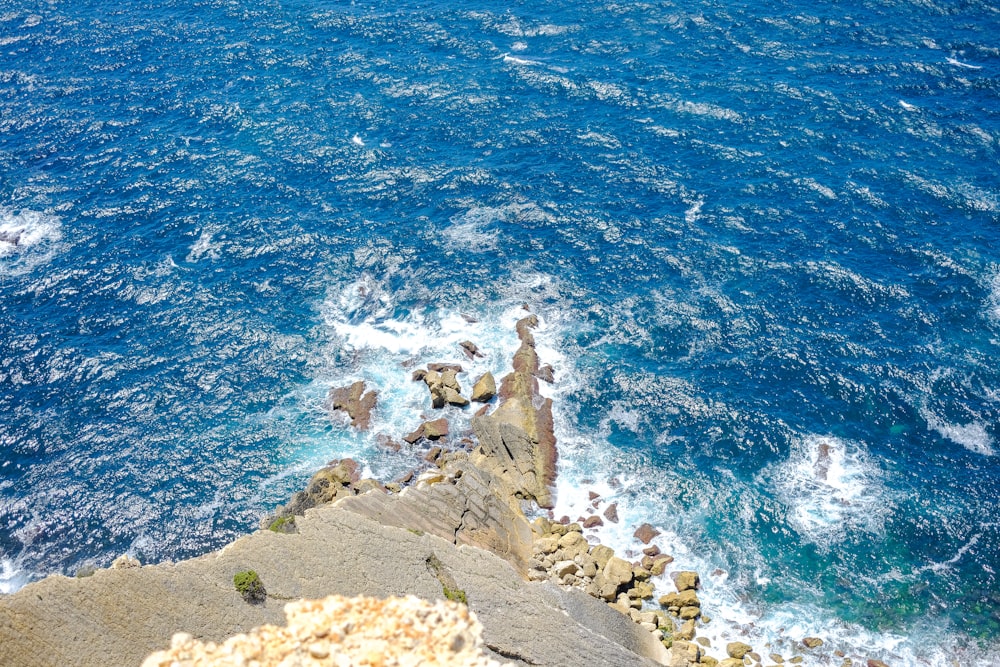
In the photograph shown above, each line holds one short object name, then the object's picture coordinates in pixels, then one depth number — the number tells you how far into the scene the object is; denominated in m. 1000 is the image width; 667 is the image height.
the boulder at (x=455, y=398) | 95.62
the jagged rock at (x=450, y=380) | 96.69
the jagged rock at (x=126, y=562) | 68.00
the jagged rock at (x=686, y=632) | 74.44
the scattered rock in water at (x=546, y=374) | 97.75
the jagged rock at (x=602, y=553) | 80.18
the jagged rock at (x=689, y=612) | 75.82
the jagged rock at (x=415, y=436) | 92.38
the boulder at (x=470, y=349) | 101.62
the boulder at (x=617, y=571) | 76.88
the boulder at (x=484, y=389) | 96.19
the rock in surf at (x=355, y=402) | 94.81
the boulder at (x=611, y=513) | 84.62
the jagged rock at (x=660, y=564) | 79.62
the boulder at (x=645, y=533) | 82.50
